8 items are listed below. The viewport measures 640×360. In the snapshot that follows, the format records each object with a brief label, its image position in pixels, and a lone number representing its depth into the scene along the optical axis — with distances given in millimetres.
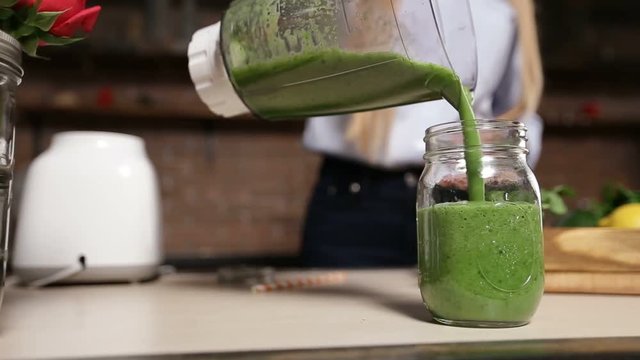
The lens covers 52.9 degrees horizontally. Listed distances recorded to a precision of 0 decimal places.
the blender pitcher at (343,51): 571
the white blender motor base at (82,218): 861
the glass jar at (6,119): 483
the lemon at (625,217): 756
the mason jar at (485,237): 508
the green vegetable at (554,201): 819
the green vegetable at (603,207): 795
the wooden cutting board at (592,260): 705
